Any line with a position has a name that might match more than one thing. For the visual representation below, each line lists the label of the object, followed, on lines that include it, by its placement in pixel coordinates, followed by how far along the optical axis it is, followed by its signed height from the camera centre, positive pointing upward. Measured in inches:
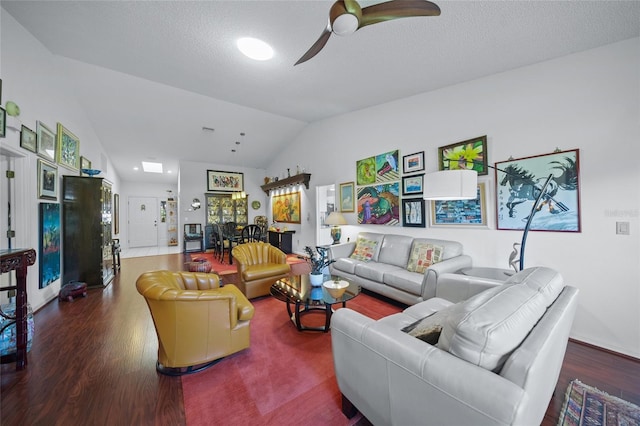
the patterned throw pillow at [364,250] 149.4 -24.8
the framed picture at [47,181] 120.9 +21.2
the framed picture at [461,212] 116.6 -0.1
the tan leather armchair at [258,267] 127.5 -31.3
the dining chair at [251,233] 231.8 -19.3
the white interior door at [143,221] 339.6 -7.4
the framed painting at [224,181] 311.9 +49.0
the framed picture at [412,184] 142.1 +18.3
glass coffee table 90.5 -34.3
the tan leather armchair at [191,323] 66.2 -34.5
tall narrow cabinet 144.1 -8.6
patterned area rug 55.2 -51.9
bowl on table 92.7 -31.3
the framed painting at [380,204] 155.9 +6.5
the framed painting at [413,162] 141.2 +32.3
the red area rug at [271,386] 57.5 -51.3
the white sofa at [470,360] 32.2 -25.1
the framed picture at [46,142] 119.3 +42.9
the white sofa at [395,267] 105.3 -31.3
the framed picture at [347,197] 186.9 +14.2
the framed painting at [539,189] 91.9 +8.5
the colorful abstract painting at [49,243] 121.0 -14.5
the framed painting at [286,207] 267.1 +9.1
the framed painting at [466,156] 115.0 +30.6
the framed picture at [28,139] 106.4 +38.9
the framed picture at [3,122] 92.0 +39.8
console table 73.0 -26.1
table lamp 179.5 -6.7
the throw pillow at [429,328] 50.0 -27.6
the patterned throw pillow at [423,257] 118.9 -24.0
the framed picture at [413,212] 141.8 +0.3
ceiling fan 60.2 +56.8
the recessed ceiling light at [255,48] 103.0 +79.7
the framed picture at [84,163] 175.0 +43.7
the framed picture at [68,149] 141.1 +46.9
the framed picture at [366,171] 169.0 +32.8
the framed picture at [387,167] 154.4 +32.8
